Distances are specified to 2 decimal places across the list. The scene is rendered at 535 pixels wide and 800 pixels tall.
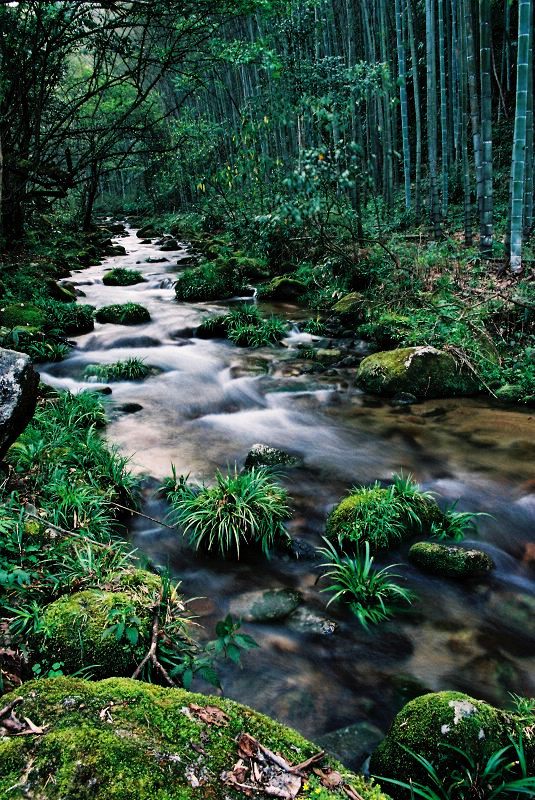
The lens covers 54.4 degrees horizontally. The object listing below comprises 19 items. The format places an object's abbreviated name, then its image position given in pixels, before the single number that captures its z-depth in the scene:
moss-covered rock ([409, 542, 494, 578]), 3.68
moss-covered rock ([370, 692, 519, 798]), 2.06
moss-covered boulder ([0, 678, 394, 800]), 1.35
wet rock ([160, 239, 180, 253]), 20.77
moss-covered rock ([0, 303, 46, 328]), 8.46
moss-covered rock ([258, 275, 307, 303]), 11.73
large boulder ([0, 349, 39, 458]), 3.29
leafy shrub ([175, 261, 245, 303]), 12.39
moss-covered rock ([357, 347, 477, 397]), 6.82
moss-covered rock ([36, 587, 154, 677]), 2.39
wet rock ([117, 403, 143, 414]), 6.41
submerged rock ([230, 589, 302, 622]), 3.37
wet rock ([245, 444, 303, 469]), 5.19
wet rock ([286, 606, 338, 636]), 3.25
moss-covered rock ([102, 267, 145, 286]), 14.12
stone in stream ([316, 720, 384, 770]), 2.43
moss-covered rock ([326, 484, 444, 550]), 3.93
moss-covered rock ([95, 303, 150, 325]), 10.34
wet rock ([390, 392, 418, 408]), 6.72
